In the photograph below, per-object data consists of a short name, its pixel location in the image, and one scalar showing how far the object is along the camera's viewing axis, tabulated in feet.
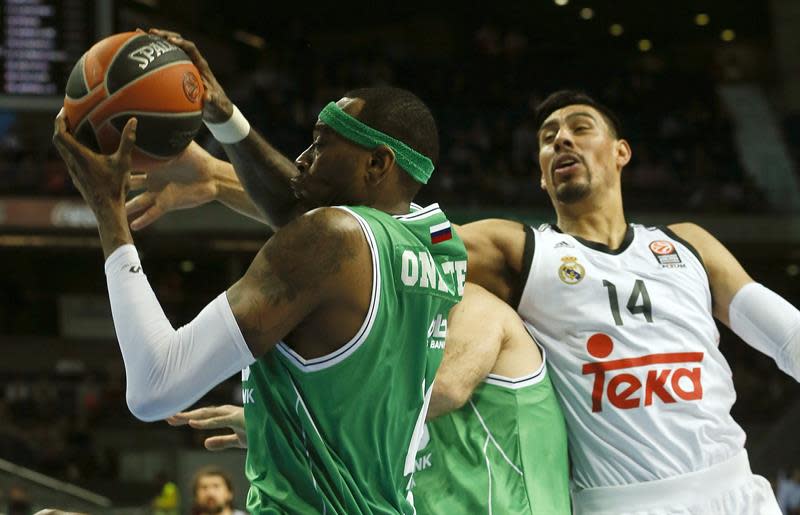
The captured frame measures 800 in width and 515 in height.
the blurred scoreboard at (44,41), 67.74
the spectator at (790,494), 81.97
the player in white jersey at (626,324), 24.59
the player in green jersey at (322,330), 15.58
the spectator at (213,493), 50.49
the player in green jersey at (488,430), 22.41
